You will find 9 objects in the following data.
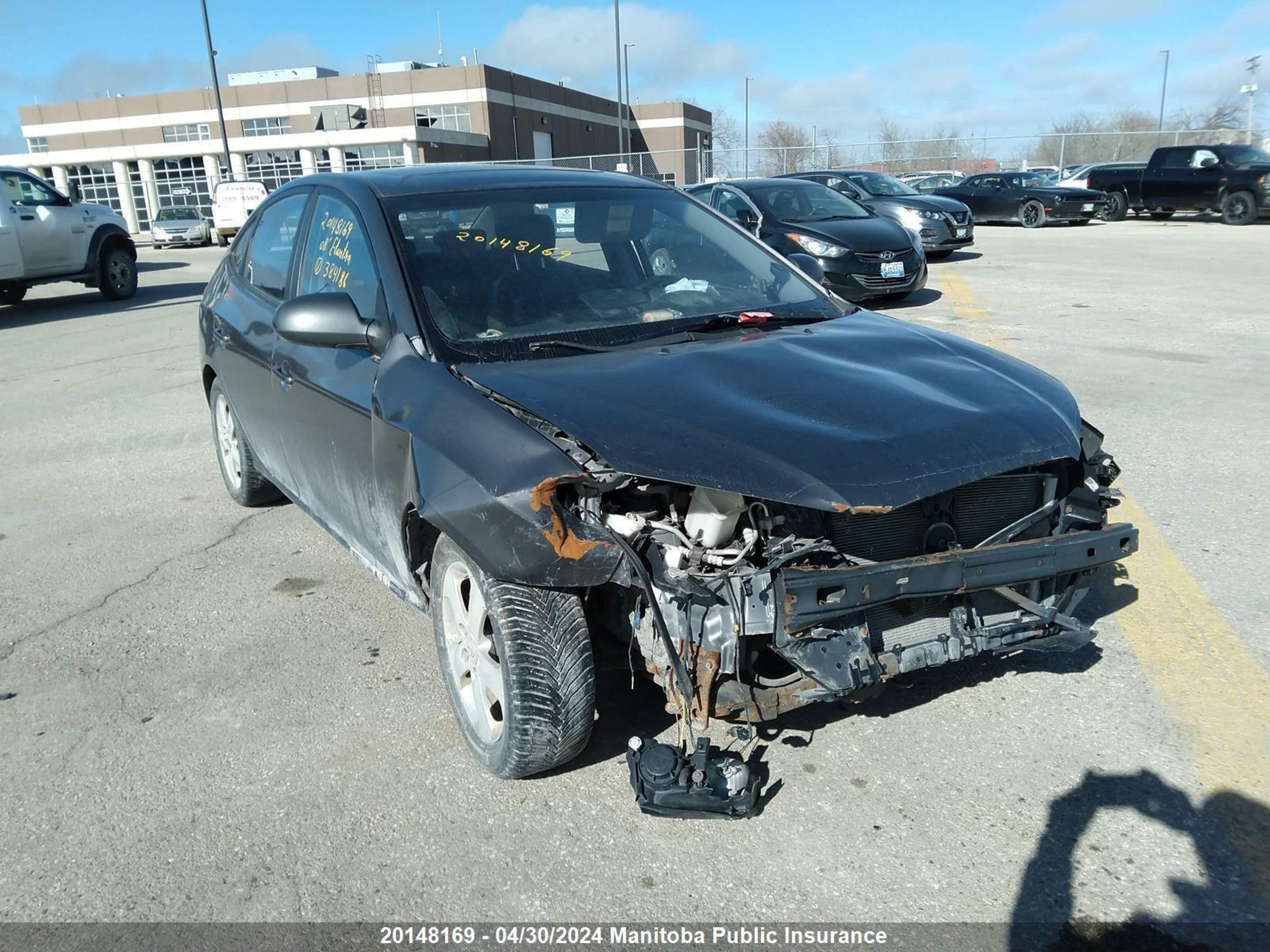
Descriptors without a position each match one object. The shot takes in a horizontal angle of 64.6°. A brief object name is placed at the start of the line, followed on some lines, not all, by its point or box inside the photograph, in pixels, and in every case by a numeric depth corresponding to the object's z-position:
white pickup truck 13.45
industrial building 54.81
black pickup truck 21.78
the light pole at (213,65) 29.42
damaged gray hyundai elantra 2.56
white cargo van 27.14
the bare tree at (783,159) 39.56
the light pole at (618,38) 36.79
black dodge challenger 23.75
